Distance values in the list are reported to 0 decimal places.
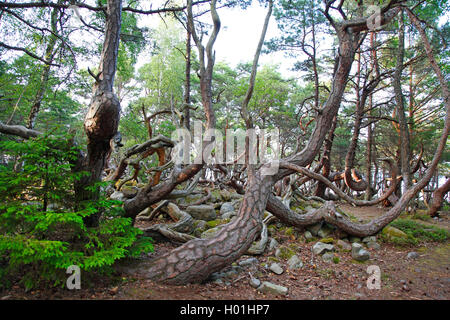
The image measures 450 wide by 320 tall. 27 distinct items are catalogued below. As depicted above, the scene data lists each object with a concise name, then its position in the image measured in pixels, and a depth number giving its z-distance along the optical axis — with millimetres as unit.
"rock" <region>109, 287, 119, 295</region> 2504
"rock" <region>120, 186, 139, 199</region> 5438
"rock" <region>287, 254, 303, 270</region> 3835
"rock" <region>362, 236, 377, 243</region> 4994
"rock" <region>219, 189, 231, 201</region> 8078
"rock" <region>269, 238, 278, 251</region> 4560
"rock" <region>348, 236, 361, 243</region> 5066
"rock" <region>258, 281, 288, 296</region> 2962
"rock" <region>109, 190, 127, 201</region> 4957
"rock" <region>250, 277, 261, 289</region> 3107
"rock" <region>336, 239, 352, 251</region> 4637
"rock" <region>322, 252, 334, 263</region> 4199
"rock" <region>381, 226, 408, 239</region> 5132
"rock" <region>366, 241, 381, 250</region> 4810
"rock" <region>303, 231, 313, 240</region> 5172
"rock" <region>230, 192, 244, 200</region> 8063
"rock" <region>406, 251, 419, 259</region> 4398
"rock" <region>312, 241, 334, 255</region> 4467
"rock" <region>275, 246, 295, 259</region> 4262
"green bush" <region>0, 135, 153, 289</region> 2191
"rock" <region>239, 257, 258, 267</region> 3762
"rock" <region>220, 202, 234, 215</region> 6688
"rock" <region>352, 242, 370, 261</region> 4168
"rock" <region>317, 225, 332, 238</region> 5223
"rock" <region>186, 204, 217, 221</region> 6200
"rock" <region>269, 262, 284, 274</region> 3617
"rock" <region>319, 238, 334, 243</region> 4918
